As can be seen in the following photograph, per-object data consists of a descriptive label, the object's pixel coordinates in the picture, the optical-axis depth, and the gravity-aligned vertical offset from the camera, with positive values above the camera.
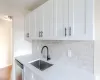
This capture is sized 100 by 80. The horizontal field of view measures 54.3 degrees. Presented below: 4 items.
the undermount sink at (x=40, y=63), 2.26 -0.61
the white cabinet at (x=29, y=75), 1.59 -0.68
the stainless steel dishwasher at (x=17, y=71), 2.75 -0.95
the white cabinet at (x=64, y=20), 1.12 +0.27
